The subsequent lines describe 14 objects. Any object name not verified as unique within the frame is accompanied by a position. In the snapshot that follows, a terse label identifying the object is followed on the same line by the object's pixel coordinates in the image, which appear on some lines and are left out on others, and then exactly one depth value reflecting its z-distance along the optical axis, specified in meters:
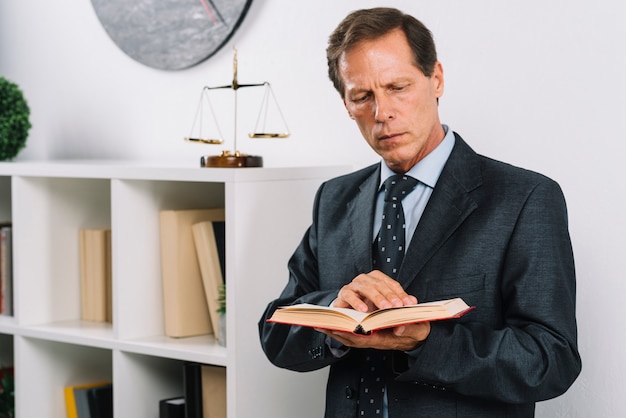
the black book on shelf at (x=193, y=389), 2.33
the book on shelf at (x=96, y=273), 2.64
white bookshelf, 2.17
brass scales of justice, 2.27
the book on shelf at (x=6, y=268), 2.71
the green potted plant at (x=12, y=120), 2.81
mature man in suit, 1.57
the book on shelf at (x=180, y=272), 2.39
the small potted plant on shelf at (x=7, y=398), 2.77
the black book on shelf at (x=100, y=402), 2.60
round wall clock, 2.64
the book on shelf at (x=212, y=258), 2.34
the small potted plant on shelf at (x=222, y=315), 2.25
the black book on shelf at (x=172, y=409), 2.38
